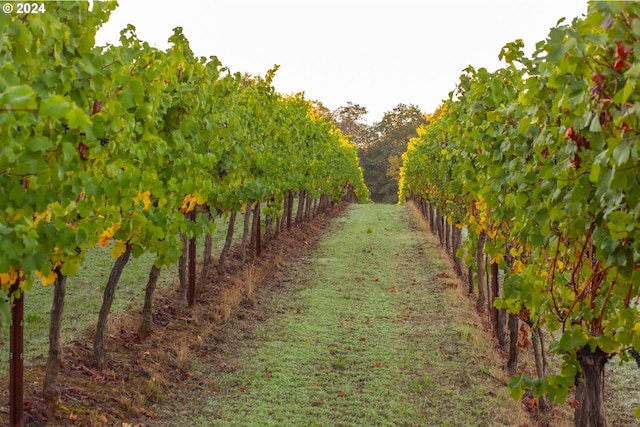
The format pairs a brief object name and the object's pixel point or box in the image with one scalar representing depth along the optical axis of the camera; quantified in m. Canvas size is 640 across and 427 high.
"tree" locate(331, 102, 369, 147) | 86.00
